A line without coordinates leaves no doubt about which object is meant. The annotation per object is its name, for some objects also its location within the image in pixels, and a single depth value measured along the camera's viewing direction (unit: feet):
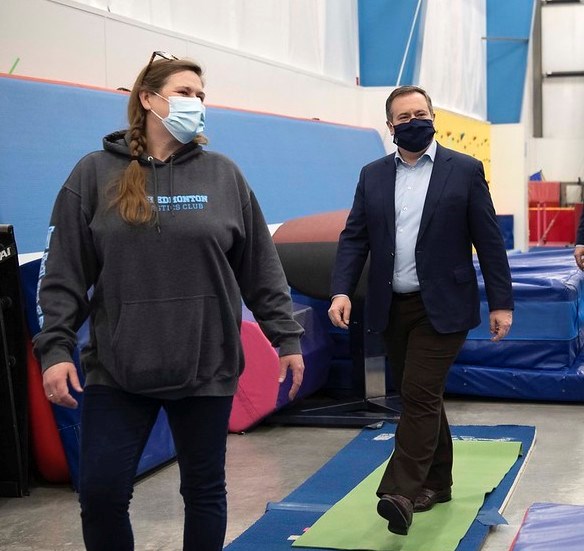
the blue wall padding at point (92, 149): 14.58
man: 12.02
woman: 8.21
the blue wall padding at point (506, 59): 47.09
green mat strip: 11.76
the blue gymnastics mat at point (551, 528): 10.93
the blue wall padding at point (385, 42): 31.76
